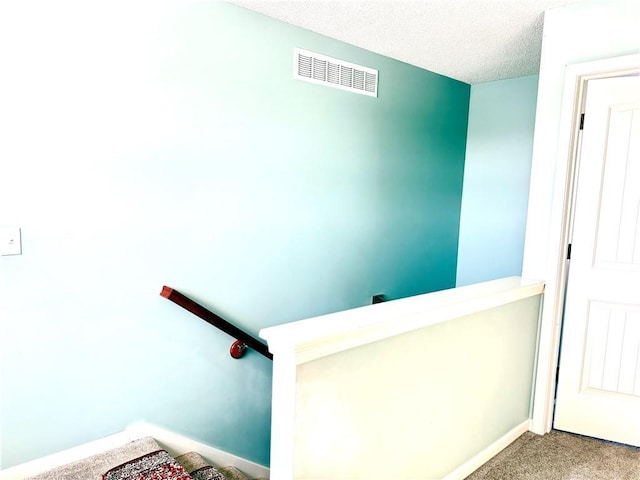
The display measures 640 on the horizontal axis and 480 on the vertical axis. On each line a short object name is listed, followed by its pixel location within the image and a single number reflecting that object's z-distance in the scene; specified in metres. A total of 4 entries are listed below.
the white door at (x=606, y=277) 2.19
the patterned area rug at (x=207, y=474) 2.10
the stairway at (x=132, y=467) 1.83
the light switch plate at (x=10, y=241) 1.73
